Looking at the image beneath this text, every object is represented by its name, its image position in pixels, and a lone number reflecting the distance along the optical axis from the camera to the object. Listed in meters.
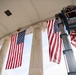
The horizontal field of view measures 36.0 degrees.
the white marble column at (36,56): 6.61
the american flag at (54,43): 6.39
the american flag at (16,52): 7.72
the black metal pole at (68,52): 1.91
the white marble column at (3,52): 9.41
